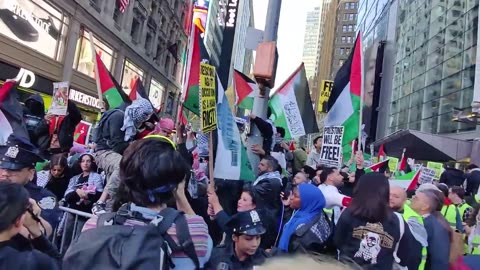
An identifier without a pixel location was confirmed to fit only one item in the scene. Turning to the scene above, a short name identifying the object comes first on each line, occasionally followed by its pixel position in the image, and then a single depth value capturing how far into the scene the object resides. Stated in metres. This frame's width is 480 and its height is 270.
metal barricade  4.75
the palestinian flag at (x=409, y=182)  6.28
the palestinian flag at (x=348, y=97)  6.79
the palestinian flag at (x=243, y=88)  9.06
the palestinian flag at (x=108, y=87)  7.58
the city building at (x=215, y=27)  66.69
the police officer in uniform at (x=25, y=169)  3.39
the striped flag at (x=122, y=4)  26.97
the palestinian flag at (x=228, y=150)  4.60
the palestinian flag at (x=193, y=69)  4.98
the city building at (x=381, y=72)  48.56
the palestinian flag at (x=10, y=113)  4.83
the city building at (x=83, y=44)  18.92
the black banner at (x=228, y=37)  60.22
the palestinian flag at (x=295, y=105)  8.20
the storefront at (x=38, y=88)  18.70
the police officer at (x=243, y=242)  3.60
